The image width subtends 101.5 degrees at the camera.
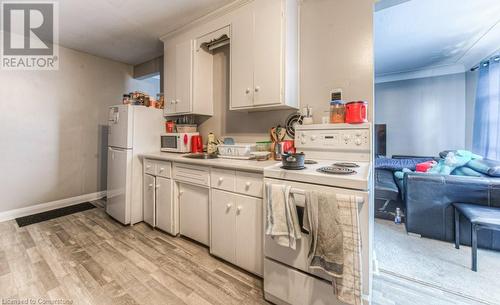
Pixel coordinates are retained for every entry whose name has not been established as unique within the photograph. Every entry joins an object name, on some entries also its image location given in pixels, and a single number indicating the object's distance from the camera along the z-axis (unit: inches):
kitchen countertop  58.5
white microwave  95.2
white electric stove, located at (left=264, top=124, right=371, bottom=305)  40.8
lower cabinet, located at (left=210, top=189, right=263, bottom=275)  60.0
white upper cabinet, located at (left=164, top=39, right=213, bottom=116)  93.9
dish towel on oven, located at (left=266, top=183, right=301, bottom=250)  45.8
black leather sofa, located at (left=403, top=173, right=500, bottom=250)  77.9
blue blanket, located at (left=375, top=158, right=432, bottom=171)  138.4
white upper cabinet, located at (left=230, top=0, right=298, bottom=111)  68.5
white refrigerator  94.6
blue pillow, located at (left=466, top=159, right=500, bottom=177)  82.3
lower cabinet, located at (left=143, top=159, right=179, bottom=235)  85.0
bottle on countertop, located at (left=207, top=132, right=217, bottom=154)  90.4
